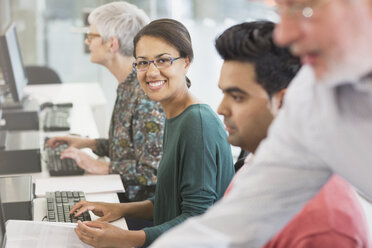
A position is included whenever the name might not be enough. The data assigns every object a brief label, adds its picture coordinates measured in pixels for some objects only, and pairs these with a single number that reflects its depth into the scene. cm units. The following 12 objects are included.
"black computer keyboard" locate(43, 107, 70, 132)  331
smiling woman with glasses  181
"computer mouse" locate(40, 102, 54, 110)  385
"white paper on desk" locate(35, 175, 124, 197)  231
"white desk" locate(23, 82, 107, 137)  419
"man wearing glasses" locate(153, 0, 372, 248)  75
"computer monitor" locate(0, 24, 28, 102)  320
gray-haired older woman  232
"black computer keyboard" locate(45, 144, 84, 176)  252
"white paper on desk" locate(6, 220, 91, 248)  171
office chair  487
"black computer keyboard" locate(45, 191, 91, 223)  196
